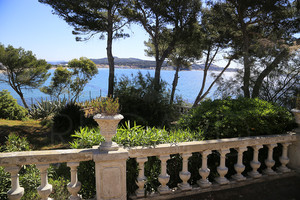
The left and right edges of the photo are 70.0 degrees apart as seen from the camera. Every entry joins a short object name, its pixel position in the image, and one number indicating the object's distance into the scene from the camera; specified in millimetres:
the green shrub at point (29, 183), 2543
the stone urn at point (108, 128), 2045
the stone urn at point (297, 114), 3064
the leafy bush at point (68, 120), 8273
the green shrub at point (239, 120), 3111
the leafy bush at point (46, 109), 11483
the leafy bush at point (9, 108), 10125
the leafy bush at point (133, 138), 2502
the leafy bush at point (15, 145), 3245
